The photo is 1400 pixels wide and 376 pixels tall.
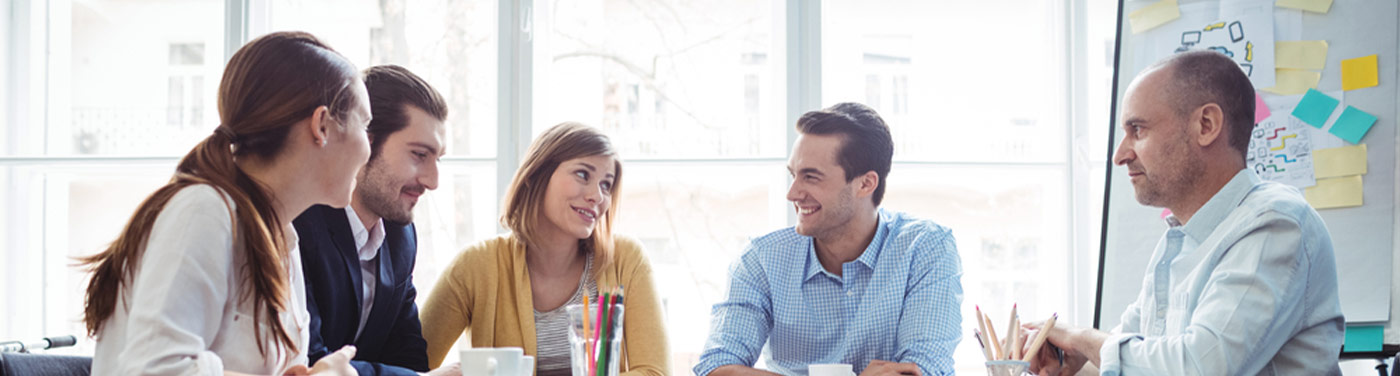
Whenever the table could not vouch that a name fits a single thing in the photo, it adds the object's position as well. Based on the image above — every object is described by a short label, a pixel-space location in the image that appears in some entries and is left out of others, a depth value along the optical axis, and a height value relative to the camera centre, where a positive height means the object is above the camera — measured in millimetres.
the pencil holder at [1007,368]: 1663 -282
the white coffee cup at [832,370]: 1660 -285
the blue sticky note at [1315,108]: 2582 +219
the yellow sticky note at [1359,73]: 2537 +303
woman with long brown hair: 1205 -43
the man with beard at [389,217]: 2105 -45
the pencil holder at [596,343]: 1579 -229
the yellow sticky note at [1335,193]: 2549 +4
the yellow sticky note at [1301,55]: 2604 +360
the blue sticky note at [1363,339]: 2490 -352
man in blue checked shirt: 2314 -197
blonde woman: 2377 -173
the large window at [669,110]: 3129 +265
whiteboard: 2506 +97
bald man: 1683 -105
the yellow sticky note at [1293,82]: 2613 +291
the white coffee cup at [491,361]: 1481 -241
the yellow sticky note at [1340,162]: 2537 +82
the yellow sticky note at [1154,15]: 2824 +501
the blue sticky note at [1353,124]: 2527 +174
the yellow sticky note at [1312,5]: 2604 +488
